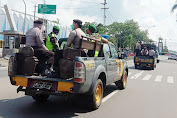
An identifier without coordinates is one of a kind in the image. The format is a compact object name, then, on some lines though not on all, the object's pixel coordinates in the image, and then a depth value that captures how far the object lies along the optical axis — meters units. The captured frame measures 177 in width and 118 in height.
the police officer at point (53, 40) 5.78
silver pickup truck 4.36
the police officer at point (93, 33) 6.01
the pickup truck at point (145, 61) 17.77
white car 45.45
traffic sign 27.16
